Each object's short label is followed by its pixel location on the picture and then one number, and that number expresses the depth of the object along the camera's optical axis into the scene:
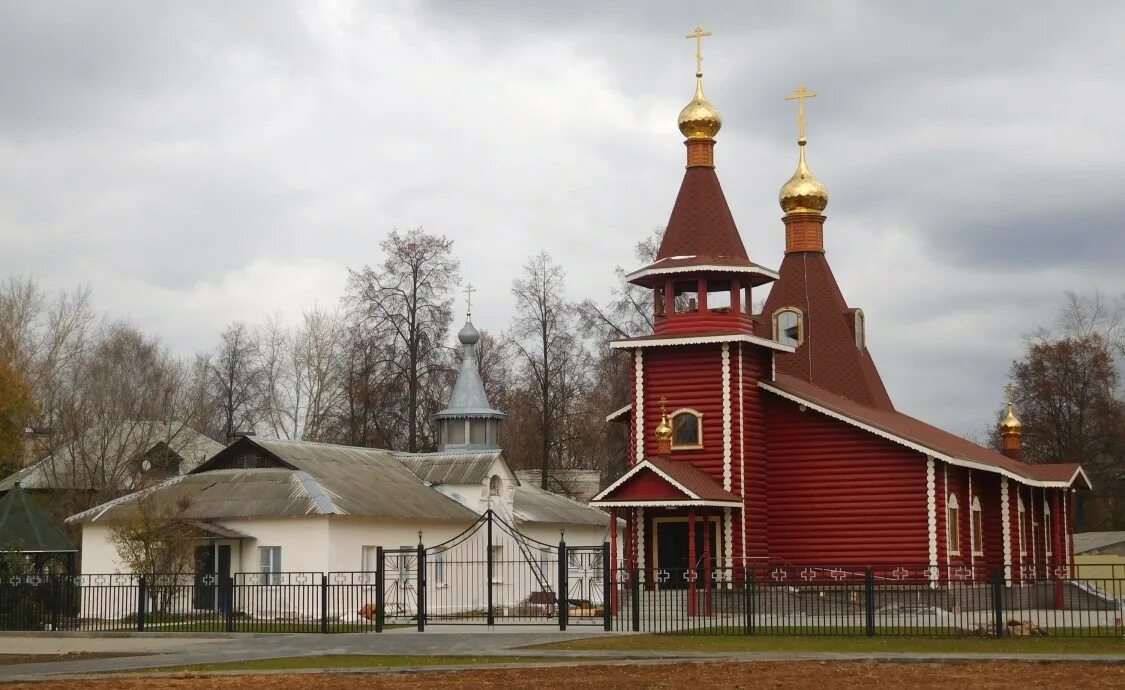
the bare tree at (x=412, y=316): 54.59
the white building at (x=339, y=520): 36.78
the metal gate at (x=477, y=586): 28.56
